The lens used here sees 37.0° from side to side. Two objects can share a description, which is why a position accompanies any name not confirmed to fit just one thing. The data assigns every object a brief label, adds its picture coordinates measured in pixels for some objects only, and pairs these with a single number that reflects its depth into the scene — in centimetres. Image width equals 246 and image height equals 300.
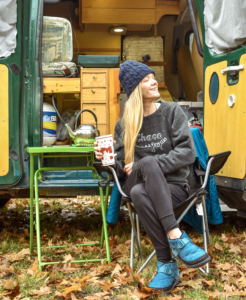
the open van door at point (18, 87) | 288
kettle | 267
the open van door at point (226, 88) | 248
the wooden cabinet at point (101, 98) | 331
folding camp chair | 209
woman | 194
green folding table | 238
